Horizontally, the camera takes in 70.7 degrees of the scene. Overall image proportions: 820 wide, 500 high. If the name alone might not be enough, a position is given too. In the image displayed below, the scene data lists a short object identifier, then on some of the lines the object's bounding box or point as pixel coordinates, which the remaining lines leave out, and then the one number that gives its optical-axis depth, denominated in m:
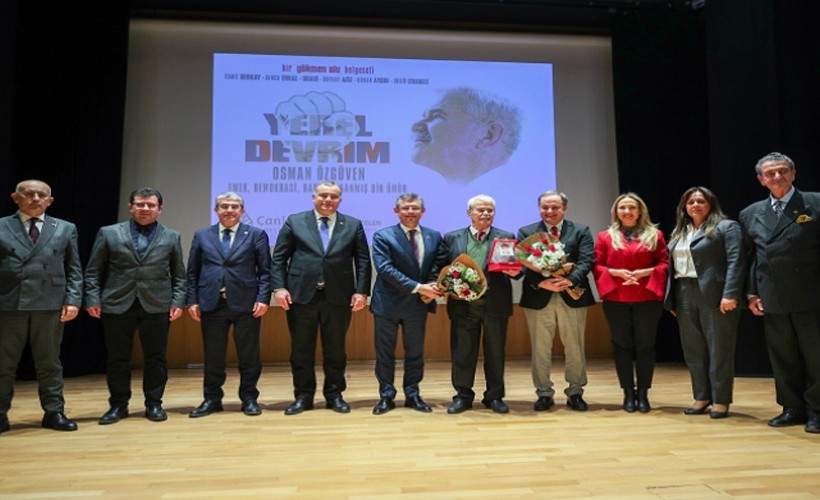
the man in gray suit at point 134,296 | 3.56
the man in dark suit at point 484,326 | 3.77
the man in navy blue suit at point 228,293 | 3.73
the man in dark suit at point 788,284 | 3.16
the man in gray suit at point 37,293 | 3.29
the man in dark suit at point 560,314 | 3.80
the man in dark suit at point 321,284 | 3.76
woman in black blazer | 3.46
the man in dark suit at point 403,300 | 3.80
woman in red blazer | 3.68
